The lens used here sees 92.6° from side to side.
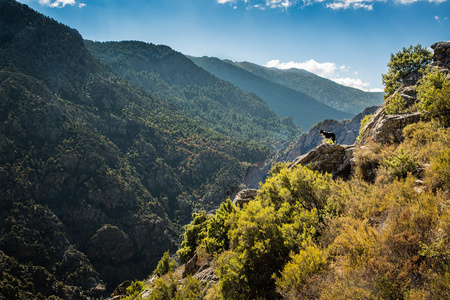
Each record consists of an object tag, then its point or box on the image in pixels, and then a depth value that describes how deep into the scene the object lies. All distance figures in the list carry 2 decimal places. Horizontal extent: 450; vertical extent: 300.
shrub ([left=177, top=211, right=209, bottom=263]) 27.31
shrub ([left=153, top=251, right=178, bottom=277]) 28.80
